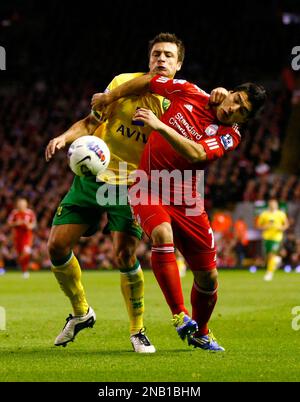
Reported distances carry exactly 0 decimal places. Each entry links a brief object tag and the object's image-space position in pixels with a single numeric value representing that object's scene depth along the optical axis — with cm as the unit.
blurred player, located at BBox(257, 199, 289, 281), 4310
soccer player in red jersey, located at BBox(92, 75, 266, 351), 1376
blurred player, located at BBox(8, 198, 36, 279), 4490
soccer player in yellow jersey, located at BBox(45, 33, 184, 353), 1496
